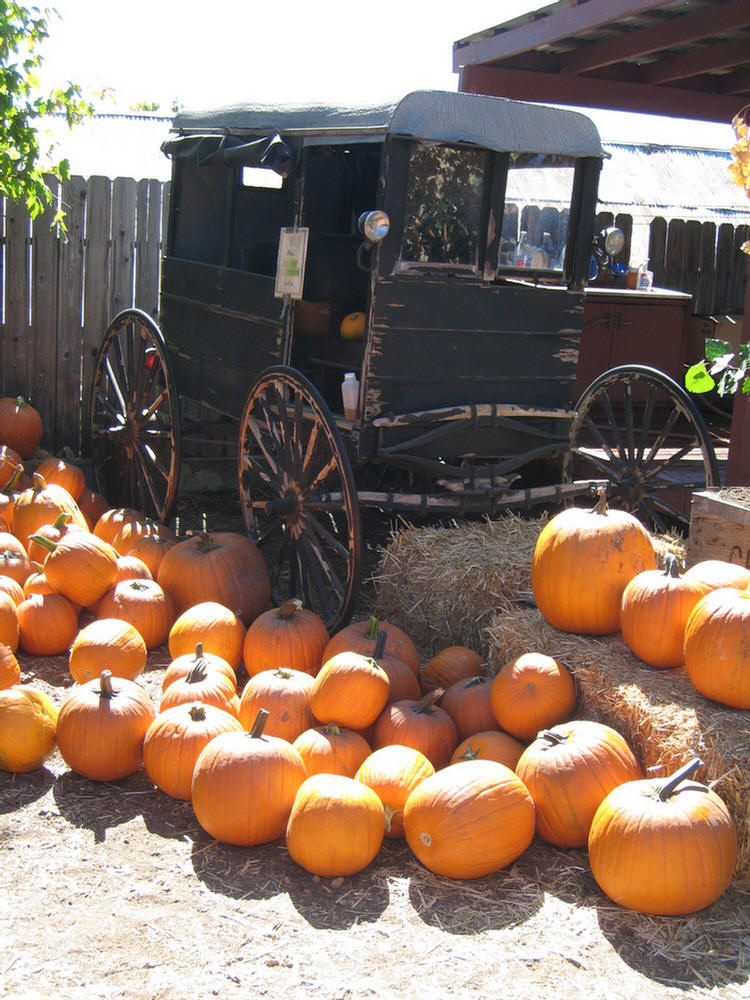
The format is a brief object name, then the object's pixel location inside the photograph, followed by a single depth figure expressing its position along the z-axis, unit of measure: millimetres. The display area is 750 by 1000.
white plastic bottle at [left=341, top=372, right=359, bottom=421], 5105
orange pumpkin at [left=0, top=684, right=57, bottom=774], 3703
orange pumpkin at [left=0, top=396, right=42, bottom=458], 7199
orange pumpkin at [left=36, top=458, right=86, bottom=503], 6727
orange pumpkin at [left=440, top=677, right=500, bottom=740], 3999
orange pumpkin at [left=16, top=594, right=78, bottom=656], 4852
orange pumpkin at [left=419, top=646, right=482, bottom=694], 4414
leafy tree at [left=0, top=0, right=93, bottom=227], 6355
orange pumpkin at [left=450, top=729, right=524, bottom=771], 3662
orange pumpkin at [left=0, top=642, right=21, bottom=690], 4152
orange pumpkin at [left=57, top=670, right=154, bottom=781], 3701
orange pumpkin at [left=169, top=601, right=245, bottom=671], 4613
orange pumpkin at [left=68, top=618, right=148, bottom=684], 4391
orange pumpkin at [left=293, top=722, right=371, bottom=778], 3635
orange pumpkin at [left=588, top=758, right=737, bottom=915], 2982
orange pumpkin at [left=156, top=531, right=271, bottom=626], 5191
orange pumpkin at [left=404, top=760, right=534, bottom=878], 3164
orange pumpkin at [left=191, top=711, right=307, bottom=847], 3318
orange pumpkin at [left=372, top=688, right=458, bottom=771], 3777
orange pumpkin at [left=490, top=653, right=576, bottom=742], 3783
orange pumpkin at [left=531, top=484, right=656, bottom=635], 3979
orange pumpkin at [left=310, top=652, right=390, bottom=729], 3770
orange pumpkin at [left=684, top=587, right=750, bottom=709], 3338
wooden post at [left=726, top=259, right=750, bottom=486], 6199
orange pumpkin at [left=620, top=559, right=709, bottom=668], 3666
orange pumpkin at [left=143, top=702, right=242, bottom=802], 3602
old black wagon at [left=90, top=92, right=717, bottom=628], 5012
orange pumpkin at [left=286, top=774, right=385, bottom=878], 3162
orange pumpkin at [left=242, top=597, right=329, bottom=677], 4461
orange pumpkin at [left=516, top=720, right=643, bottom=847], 3352
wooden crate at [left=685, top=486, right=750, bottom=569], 4215
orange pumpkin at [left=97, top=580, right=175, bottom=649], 4969
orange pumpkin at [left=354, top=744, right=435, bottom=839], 3420
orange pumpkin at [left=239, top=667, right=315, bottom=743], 3863
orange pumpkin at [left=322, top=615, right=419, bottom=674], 4238
